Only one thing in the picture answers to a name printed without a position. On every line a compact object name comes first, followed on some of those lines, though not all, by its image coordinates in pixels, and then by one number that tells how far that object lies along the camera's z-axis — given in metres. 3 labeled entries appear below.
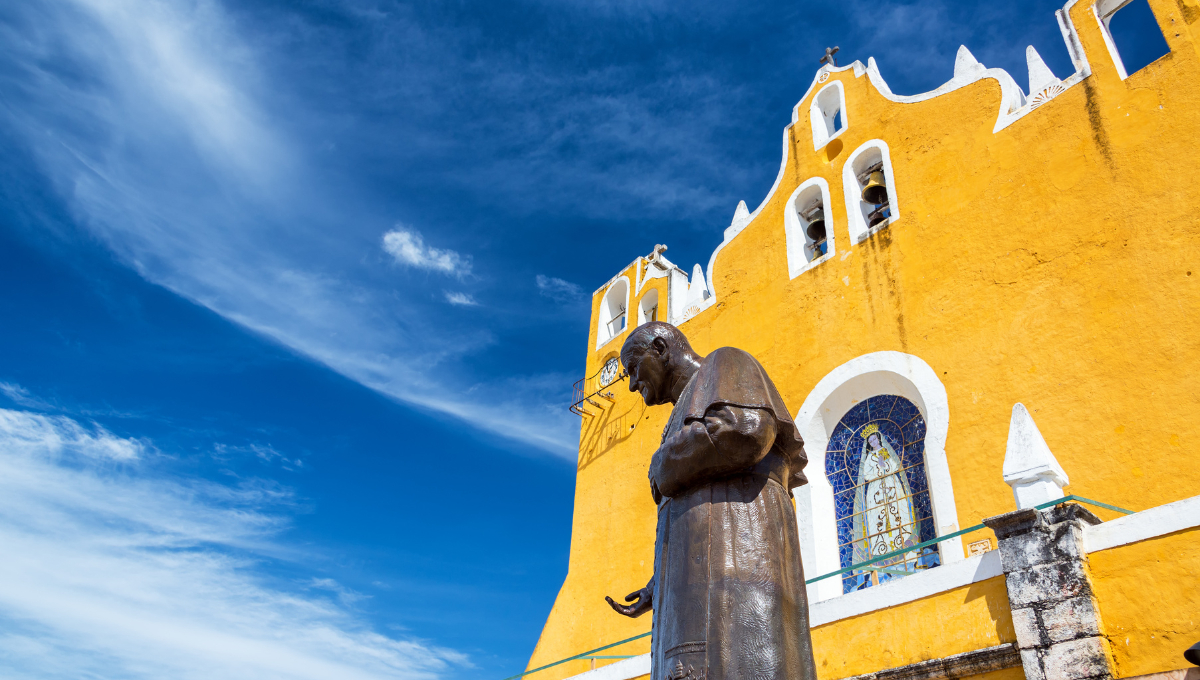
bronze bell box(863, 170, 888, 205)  10.28
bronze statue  2.61
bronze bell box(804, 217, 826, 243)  10.98
